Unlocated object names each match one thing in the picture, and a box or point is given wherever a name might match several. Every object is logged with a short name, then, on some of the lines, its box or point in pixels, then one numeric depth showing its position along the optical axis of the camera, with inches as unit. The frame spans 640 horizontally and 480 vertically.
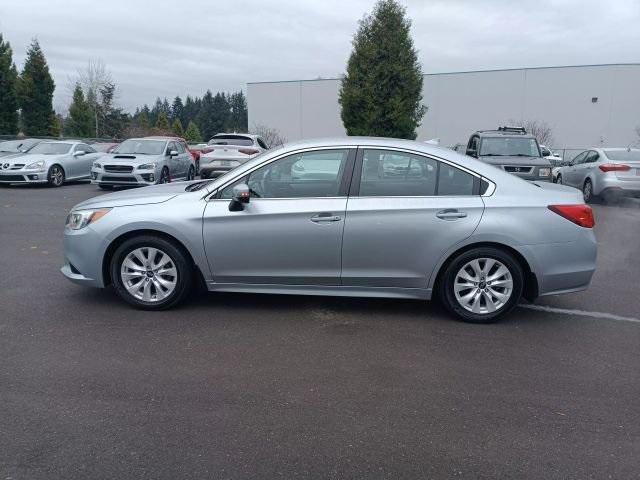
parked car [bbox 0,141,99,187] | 625.6
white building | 1428.4
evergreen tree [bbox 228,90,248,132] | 3548.2
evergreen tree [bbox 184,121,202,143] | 2706.7
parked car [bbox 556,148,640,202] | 556.7
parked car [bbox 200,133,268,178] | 602.9
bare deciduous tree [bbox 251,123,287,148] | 1591.3
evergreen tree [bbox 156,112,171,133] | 2529.0
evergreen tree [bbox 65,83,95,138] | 1843.0
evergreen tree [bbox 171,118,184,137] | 2522.1
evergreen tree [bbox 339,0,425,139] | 725.9
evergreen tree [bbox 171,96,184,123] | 4203.5
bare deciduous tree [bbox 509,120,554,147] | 1440.7
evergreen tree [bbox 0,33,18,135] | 1346.0
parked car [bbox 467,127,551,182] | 528.4
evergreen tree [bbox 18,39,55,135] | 1459.2
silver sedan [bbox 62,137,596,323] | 201.0
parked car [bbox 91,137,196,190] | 582.9
